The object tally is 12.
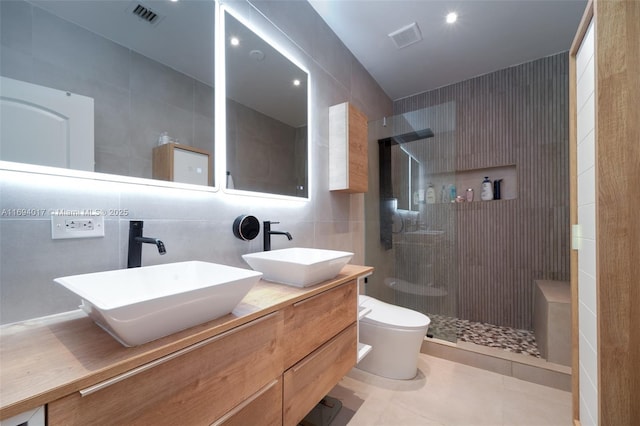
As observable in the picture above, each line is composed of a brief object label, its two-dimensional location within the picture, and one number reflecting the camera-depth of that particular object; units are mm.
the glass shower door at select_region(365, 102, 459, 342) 2408
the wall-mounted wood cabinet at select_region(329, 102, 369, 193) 2035
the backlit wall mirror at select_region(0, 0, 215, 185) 803
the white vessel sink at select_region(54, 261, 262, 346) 592
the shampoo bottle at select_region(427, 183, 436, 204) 2430
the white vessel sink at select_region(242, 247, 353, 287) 1128
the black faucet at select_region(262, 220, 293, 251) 1499
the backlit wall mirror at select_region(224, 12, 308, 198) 1403
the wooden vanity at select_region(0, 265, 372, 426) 512
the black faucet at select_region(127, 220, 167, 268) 969
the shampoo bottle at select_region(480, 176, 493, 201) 2873
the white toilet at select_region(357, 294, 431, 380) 1858
